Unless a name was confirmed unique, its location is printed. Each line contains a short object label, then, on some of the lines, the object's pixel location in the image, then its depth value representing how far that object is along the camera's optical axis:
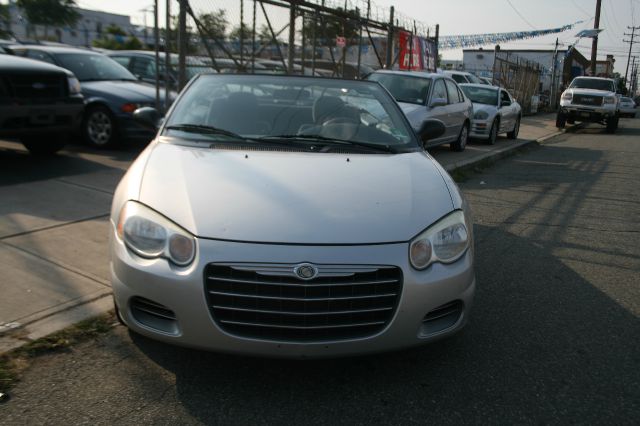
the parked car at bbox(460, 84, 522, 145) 13.96
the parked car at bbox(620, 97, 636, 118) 43.03
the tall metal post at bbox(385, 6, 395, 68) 16.20
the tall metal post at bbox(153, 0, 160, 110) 8.88
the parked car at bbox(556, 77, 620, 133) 21.69
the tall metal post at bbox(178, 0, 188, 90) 9.02
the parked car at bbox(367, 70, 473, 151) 10.39
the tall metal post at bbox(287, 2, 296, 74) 11.29
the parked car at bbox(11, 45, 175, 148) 8.80
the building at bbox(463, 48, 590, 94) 45.28
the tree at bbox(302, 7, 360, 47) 12.47
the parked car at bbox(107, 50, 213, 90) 11.23
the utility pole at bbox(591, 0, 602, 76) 42.28
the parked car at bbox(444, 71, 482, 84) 20.74
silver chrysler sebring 2.62
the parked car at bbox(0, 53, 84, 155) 6.85
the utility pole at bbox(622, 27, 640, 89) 90.62
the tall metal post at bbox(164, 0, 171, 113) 8.97
